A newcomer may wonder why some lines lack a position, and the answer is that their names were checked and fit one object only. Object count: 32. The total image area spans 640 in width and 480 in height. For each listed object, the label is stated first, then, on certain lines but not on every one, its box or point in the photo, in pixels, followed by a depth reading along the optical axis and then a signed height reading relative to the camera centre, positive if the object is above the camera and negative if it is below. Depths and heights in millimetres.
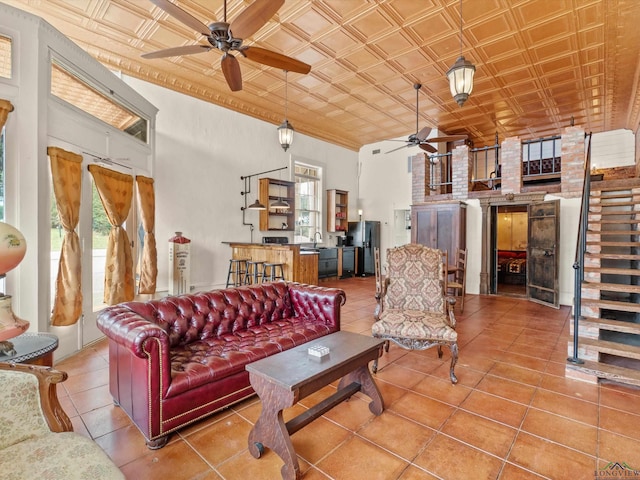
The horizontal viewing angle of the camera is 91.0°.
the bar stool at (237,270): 6596 -702
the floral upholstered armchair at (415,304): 2994 -757
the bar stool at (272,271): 5773 -642
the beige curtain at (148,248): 5016 -177
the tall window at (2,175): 2895 +567
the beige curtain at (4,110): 2768 +1127
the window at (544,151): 8910 +2599
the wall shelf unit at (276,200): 7426 +863
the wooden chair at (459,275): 5163 -751
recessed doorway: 7715 -342
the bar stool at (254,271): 6152 -675
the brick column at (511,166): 6520 +1529
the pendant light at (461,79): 3424 +1759
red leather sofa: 2006 -899
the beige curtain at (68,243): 3301 -68
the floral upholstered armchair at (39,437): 1143 -839
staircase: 2955 -683
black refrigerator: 9547 -155
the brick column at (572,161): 5887 +1459
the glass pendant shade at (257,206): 6328 +635
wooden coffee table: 1746 -855
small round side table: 1831 -697
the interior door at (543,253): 5863 -270
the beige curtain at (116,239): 4016 -26
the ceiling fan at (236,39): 2387 +1725
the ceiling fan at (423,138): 5489 +1772
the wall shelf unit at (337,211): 9203 +823
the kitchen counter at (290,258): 5746 -395
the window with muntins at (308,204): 8906 +985
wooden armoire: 7020 +301
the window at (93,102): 3420 +1720
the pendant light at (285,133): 5391 +1797
